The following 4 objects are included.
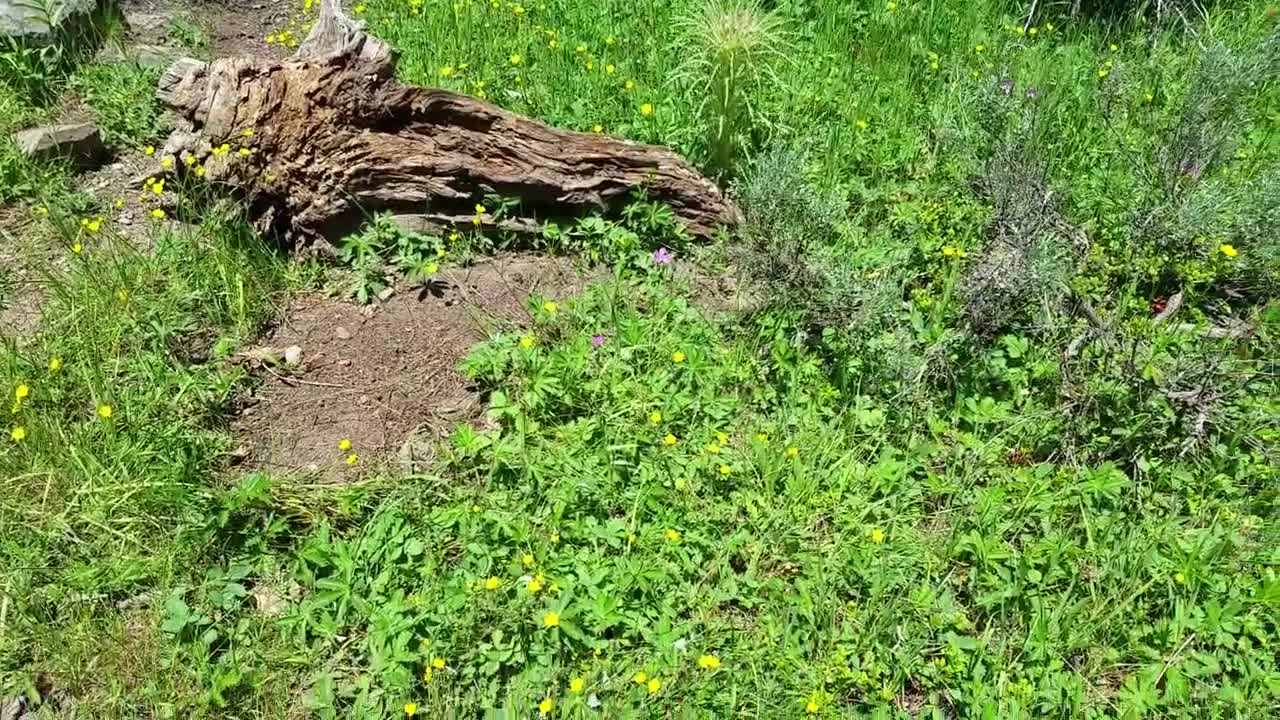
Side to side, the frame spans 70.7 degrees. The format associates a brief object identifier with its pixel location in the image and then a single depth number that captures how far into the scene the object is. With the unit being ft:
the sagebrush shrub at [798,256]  11.43
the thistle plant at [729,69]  12.97
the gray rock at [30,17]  14.98
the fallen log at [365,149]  12.34
